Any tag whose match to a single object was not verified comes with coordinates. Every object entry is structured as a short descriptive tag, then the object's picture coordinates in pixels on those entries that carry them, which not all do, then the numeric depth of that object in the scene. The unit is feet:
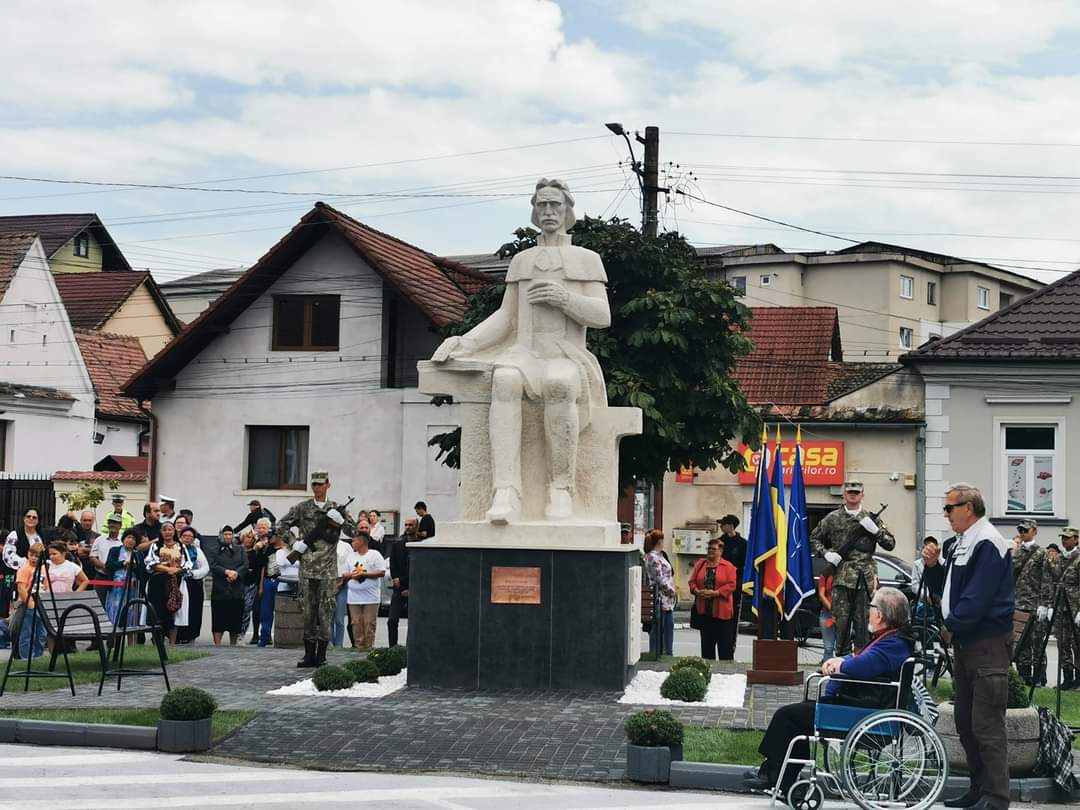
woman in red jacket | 63.26
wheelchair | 31.37
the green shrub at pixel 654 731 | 35.22
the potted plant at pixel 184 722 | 38.29
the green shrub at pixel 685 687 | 45.80
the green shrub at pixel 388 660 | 49.96
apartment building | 209.26
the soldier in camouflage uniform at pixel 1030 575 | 61.00
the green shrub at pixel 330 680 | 46.91
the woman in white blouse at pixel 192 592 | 67.92
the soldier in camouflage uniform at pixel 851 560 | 54.13
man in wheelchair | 32.65
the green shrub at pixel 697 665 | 48.52
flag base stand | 51.24
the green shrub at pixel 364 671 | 48.19
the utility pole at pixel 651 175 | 102.22
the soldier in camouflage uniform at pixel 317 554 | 55.21
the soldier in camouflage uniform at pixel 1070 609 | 57.62
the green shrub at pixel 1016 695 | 36.29
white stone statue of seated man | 49.65
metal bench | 47.09
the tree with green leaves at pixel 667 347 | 84.89
